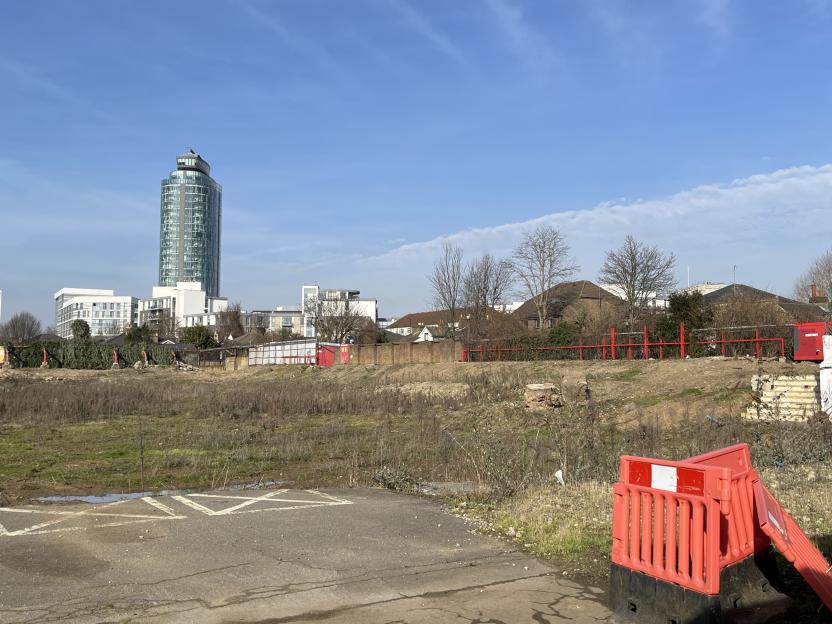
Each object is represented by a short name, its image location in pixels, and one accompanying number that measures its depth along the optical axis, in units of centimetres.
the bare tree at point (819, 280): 6253
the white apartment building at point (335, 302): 10250
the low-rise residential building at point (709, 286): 9934
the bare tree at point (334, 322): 9056
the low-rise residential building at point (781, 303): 3372
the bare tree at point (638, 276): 6469
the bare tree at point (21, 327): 14454
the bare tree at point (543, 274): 6719
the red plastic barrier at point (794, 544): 495
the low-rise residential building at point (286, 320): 16050
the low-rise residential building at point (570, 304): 7069
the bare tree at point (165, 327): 12830
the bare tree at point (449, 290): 7256
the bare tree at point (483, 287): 7350
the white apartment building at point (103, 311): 18225
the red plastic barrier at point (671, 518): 470
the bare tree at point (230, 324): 12744
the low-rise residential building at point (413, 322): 12044
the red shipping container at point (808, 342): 2236
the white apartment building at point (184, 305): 16600
